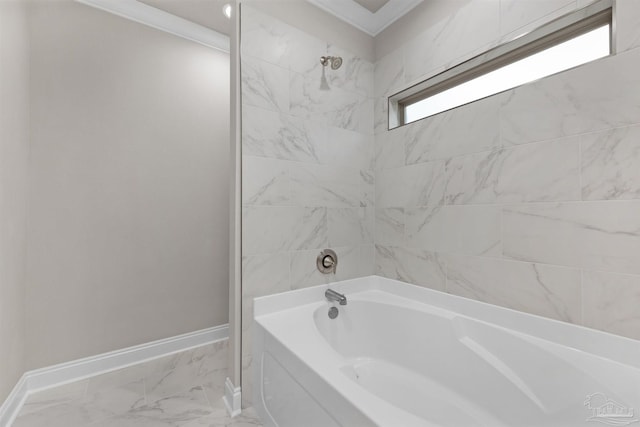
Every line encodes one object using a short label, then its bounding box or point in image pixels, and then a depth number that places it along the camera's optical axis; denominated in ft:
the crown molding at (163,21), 6.12
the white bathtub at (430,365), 2.97
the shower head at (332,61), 5.48
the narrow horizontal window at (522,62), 3.62
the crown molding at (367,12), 5.88
